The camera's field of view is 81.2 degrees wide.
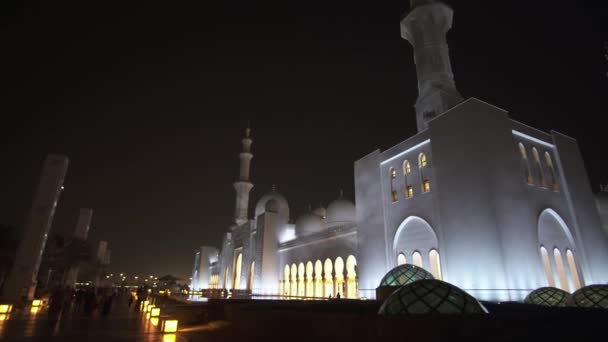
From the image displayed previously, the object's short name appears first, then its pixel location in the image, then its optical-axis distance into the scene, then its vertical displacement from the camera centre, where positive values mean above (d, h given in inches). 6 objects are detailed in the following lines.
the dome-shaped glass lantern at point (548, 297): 438.2 +7.6
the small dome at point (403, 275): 522.9 +38.5
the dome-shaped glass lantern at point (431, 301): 234.8 +1.0
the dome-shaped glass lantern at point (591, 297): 375.9 +6.8
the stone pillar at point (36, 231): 687.7 +132.2
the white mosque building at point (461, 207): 546.0 +165.6
